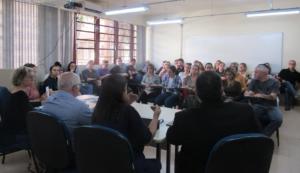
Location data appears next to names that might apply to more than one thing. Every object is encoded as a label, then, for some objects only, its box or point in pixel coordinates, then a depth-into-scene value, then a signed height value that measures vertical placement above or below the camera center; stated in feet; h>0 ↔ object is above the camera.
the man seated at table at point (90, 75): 23.06 -0.73
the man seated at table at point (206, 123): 5.16 -1.07
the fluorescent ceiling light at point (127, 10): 20.46 +4.60
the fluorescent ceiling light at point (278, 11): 20.43 +4.54
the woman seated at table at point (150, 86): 20.26 -1.41
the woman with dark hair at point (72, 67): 21.85 -0.03
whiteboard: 26.09 +2.09
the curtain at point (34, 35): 20.01 +2.60
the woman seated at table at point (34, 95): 11.55 -1.33
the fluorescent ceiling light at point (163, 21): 26.51 +4.72
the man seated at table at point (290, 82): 23.06 -1.13
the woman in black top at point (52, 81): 15.48 -0.86
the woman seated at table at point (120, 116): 5.53 -1.01
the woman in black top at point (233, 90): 14.11 -1.13
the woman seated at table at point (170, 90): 18.75 -1.58
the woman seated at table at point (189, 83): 17.46 -1.02
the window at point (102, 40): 26.45 +2.98
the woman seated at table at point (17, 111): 8.13 -1.39
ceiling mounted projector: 20.12 +4.71
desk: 6.53 -1.55
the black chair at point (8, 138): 8.01 -2.23
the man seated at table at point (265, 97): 11.84 -1.33
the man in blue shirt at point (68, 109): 6.73 -1.09
